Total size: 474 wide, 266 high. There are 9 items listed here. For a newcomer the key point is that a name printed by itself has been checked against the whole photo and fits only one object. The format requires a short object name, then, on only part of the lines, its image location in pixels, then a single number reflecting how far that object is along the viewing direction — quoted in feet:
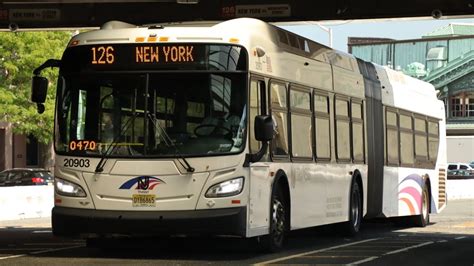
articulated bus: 42.68
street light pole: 171.03
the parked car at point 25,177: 130.31
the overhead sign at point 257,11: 68.90
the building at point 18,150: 174.09
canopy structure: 68.18
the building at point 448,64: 276.00
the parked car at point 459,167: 221.87
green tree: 140.56
